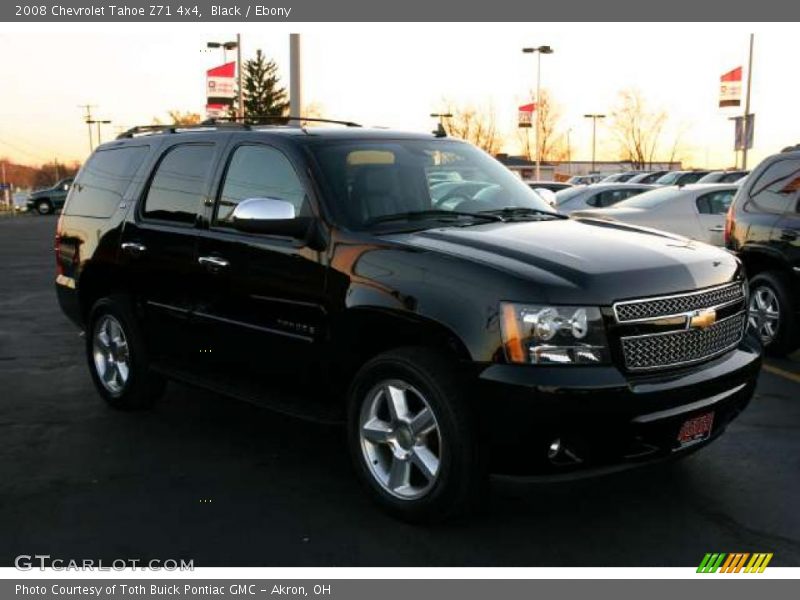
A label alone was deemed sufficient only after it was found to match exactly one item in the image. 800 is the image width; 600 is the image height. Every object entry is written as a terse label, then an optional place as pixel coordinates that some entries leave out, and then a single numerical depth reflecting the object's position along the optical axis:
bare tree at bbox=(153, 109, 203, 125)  64.16
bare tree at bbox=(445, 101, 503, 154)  69.94
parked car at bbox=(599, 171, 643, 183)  38.66
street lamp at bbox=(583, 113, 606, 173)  90.88
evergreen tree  72.00
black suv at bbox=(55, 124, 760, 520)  3.57
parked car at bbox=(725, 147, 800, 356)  7.15
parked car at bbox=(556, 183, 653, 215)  15.02
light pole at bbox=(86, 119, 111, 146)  104.46
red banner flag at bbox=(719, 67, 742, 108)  28.42
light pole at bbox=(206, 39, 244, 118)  29.42
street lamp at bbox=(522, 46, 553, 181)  45.72
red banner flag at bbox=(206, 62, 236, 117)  24.06
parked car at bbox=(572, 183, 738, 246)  11.45
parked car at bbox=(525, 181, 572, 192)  21.05
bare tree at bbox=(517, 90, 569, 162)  71.56
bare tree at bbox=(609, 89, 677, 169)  72.81
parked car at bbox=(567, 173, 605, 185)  47.07
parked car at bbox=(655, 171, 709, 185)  29.31
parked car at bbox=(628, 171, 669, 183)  34.38
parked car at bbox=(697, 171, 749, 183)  24.10
